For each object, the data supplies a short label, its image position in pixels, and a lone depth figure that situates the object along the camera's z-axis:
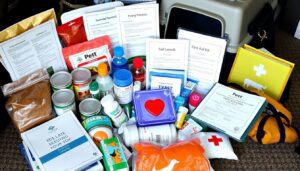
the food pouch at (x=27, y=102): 1.13
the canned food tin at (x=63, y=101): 1.15
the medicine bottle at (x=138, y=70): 1.24
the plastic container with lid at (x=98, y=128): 1.11
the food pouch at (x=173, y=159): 1.02
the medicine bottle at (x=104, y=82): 1.20
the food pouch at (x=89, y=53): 1.23
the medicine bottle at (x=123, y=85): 1.17
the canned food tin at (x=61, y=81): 1.18
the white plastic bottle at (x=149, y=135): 1.13
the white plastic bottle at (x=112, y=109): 1.15
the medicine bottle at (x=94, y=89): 1.18
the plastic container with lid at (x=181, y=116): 1.19
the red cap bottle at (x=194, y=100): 1.23
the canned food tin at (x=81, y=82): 1.21
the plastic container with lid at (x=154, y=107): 1.18
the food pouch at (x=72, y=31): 1.22
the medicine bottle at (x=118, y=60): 1.23
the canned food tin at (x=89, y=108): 1.15
